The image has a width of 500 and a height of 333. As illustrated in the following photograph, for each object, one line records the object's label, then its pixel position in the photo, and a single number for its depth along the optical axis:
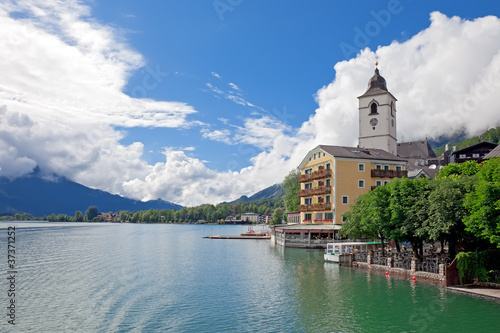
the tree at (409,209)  39.62
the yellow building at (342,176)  76.62
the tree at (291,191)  112.82
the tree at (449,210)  35.16
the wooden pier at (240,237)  123.55
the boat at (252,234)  135.88
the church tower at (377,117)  104.31
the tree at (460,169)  41.19
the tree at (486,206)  30.78
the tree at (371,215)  44.00
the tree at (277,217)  172.35
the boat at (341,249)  53.28
